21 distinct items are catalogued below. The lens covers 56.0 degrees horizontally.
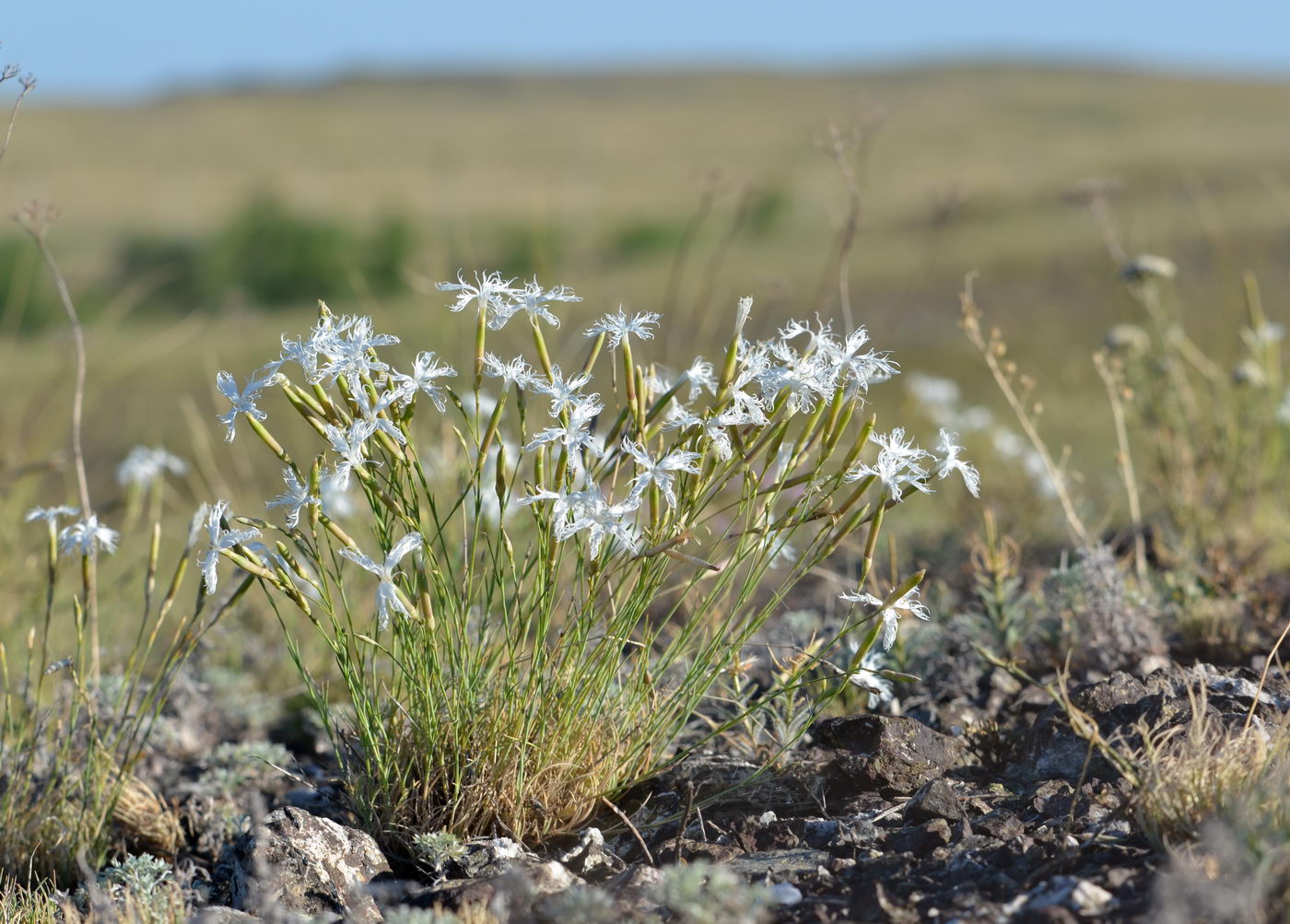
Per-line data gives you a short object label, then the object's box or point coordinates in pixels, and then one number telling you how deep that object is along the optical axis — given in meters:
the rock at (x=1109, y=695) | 2.48
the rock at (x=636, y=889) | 1.89
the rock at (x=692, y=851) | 2.18
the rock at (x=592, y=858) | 2.19
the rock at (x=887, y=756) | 2.37
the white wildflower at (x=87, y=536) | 2.37
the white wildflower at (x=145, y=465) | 3.38
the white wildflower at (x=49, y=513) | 2.43
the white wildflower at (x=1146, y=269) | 3.70
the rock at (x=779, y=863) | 2.08
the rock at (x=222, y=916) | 2.00
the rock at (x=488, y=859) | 2.16
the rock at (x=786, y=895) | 1.91
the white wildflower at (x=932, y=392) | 5.92
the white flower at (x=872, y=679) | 2.19
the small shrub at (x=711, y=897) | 1.66
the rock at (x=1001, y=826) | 2.08
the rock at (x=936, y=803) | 2.19
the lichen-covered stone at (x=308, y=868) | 2.12
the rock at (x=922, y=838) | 2.10
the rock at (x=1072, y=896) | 1.77
